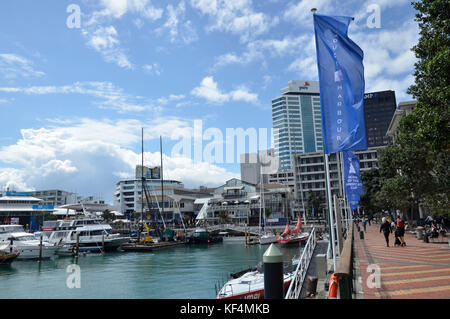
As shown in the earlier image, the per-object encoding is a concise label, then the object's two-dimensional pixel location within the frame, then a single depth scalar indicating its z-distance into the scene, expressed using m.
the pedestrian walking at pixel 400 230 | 20.29
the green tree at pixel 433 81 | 12.05
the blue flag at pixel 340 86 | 11.16
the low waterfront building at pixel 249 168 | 160.50
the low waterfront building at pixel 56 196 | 160.62
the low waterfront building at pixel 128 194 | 144.25
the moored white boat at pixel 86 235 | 54.88
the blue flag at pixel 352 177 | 17.61
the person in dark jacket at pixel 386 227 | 21.25
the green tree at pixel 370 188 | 58.19
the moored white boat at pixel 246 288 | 16.94
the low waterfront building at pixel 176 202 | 99.90
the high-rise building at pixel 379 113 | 179.38
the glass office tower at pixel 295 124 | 180.75
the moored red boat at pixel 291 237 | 52.88
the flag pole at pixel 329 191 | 12.16
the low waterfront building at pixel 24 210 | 97.38
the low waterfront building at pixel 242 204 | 88.06
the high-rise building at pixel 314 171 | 103.69
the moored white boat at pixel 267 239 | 55.62
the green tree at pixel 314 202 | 92.62
